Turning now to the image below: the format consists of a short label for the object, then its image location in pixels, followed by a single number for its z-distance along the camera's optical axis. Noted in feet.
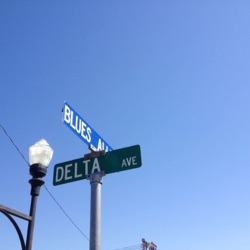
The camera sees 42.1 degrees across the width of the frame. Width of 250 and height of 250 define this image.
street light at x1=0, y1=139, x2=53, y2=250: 11.97
